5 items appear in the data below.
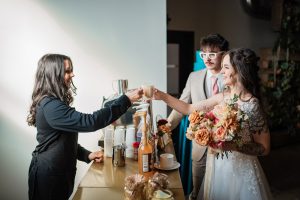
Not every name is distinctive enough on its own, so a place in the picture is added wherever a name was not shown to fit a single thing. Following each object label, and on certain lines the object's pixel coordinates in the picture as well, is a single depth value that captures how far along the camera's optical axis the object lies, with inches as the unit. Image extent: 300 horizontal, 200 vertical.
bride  69.4
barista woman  68.0
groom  95.8
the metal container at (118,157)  73.9
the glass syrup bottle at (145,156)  66.2
